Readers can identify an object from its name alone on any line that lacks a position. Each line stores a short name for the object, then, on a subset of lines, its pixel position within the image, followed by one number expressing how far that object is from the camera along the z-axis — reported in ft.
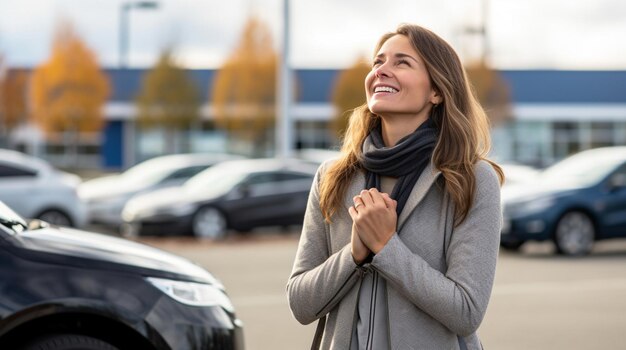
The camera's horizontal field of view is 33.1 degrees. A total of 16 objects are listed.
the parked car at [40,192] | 55.62
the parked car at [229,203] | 59.21
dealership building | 160.15
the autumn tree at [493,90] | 144.05
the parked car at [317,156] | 78.79
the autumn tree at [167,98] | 146.61
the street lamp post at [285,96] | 75.25
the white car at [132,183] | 66.44
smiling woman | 8.55
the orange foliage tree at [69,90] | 146.51
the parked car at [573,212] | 47.70
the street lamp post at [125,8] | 119.14
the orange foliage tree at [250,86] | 145.35
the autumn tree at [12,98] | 153.99
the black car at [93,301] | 14.44
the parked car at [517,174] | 64.43
